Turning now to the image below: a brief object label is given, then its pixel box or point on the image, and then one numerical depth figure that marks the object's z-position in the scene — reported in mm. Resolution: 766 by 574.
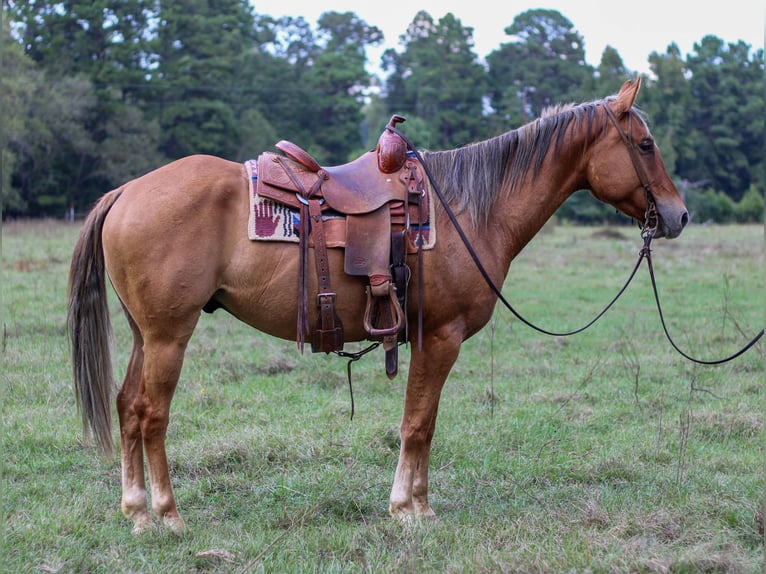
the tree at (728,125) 47906
